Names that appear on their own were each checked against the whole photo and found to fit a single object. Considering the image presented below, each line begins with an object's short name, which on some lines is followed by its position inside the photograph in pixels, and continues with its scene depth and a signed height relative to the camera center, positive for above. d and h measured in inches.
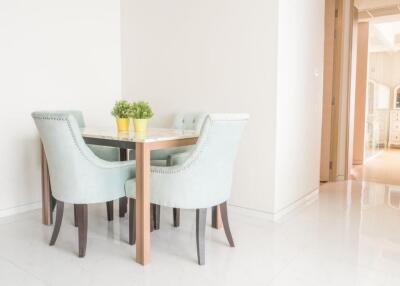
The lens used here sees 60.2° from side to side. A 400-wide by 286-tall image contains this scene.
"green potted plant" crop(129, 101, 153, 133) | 97.0 +2.3
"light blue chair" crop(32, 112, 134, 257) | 78.8 -11.3
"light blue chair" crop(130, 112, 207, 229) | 116.2 -1.4
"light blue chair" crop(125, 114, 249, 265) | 76.5 -11.7
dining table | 80.0 -5.8
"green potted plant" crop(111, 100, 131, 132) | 98.9 +2.2
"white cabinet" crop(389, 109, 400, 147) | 339.3 -3.5
